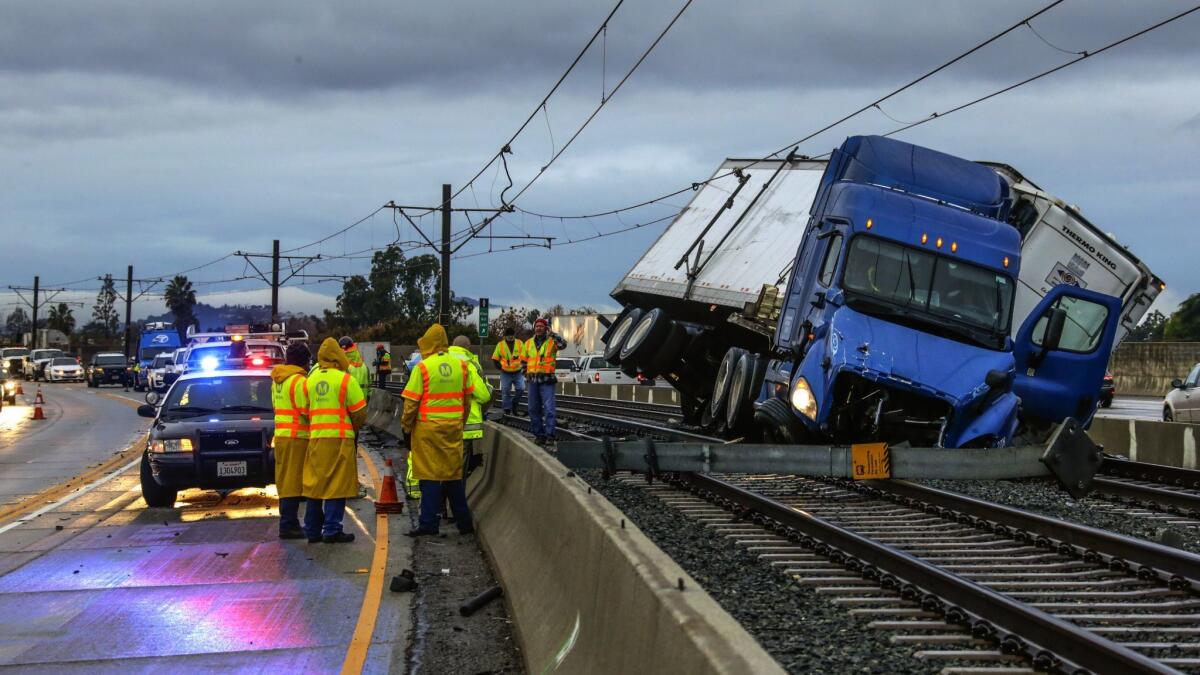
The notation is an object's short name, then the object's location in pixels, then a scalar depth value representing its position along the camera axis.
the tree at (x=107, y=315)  188.50
